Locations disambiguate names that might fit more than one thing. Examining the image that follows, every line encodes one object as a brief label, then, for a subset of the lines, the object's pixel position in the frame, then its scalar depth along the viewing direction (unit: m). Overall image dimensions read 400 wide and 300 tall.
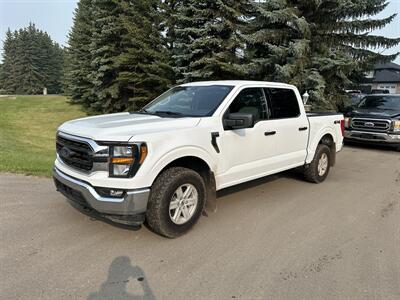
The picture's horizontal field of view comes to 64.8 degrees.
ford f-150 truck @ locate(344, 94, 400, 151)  9.79
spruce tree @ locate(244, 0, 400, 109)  12.15
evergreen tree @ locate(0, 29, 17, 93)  63.75
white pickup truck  3.32
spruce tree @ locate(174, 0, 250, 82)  13.38
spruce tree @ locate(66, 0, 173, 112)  16.28
